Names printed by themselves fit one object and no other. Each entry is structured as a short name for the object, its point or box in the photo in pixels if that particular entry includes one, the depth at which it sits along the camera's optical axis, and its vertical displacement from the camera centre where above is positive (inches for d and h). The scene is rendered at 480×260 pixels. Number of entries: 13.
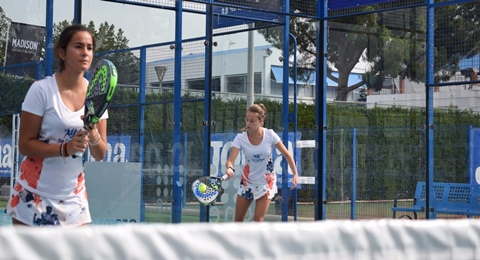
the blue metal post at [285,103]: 764.2 +27.0
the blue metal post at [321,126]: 778.8 +16.6
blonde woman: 704.7 -3.3
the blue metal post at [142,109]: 699.1 +21.7
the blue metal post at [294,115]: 774.9 +21.7
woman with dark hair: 309.4 +0.1
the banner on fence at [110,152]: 674.9 +1.8
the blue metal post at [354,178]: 766.5 -8.5
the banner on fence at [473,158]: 695.7 +1.8
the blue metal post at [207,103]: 691.8 +24.2
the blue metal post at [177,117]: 698.0 +18.2
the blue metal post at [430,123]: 707.5 +17.2
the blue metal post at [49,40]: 626.1 +46.1
